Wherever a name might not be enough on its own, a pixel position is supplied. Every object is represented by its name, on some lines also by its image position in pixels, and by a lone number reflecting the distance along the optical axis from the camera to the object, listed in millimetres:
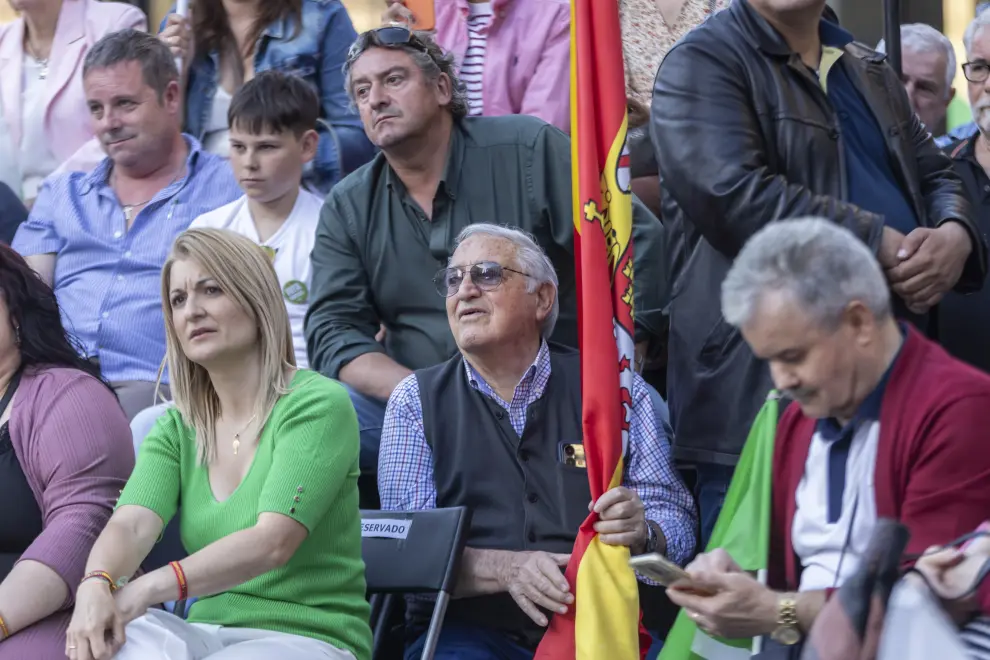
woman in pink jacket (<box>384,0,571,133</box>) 11531
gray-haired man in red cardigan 6137
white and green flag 6930
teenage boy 11219
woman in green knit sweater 7609
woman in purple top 8055
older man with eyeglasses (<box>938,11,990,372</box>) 9781
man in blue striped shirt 11609
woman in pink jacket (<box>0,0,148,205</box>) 12977
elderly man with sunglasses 8570
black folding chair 8445
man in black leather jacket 8117
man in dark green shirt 10242
